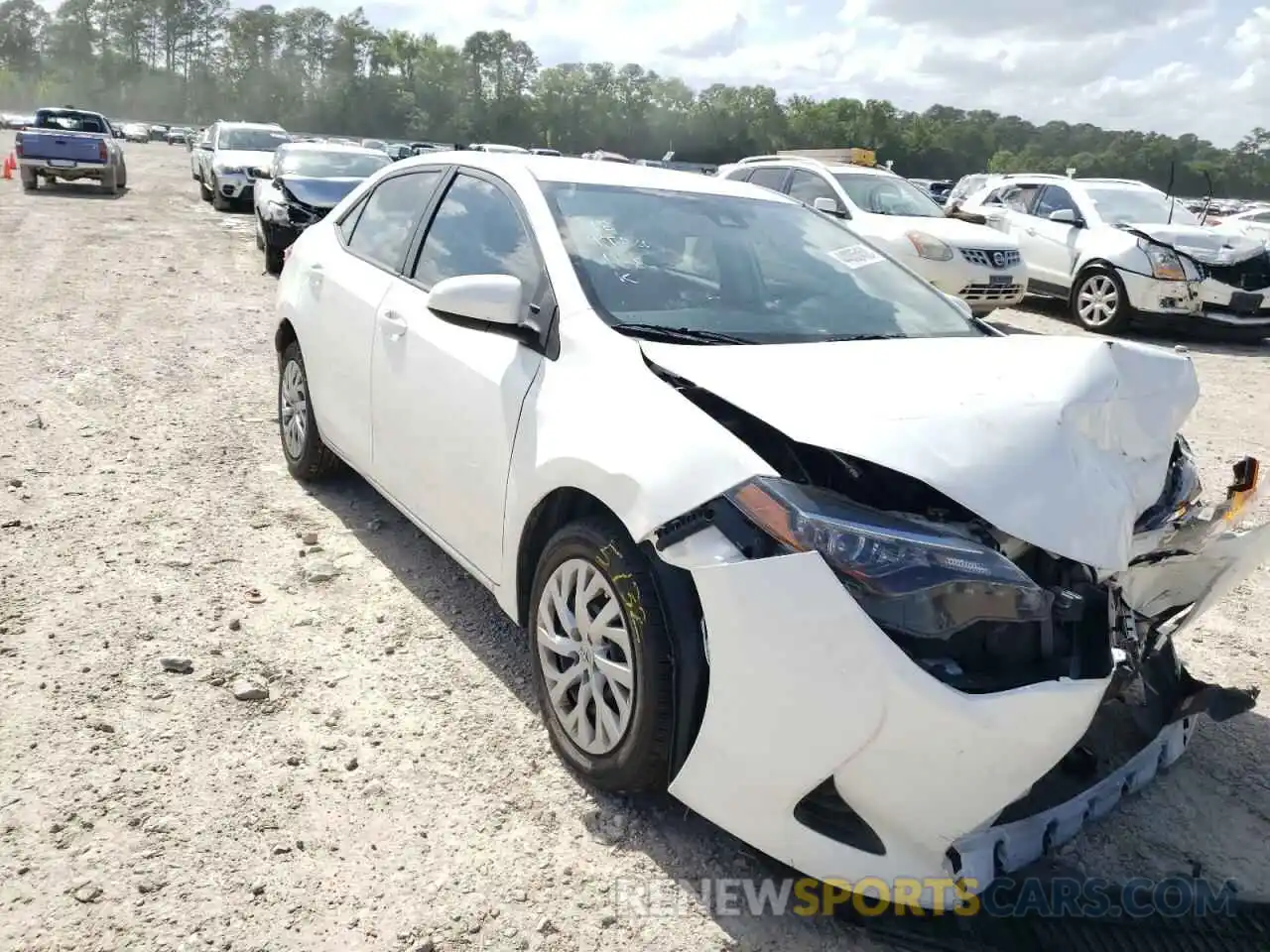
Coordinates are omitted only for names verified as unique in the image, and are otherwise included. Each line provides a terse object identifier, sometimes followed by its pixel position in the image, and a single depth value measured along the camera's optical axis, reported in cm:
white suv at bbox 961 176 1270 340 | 1056
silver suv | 1853
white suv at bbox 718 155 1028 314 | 1052
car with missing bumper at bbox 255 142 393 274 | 1191
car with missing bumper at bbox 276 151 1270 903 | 210
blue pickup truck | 1941
